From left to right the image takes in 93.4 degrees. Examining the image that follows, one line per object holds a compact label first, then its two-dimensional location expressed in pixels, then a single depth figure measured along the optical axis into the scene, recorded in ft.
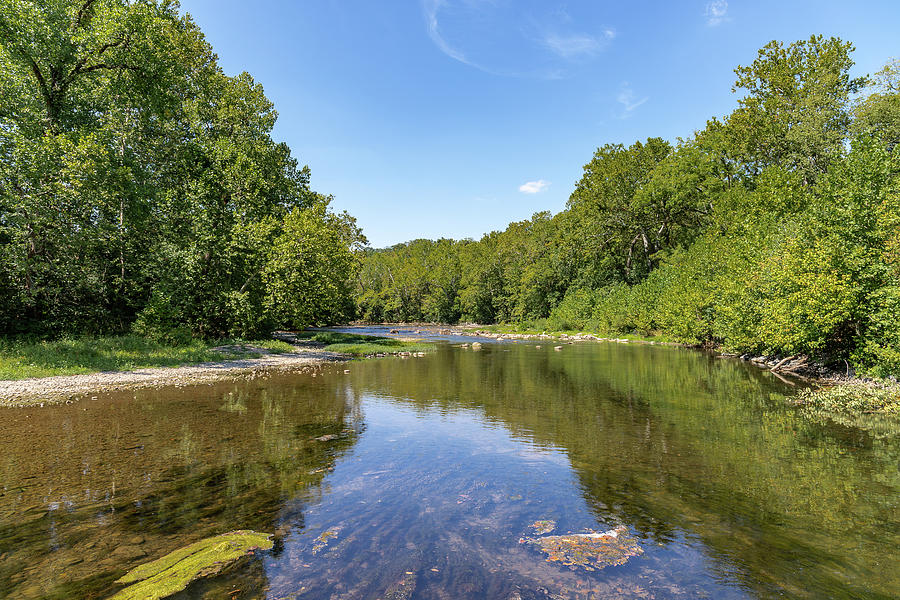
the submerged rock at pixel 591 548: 22.68
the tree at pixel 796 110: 161.68
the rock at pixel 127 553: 22.10
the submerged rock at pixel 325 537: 23.99
